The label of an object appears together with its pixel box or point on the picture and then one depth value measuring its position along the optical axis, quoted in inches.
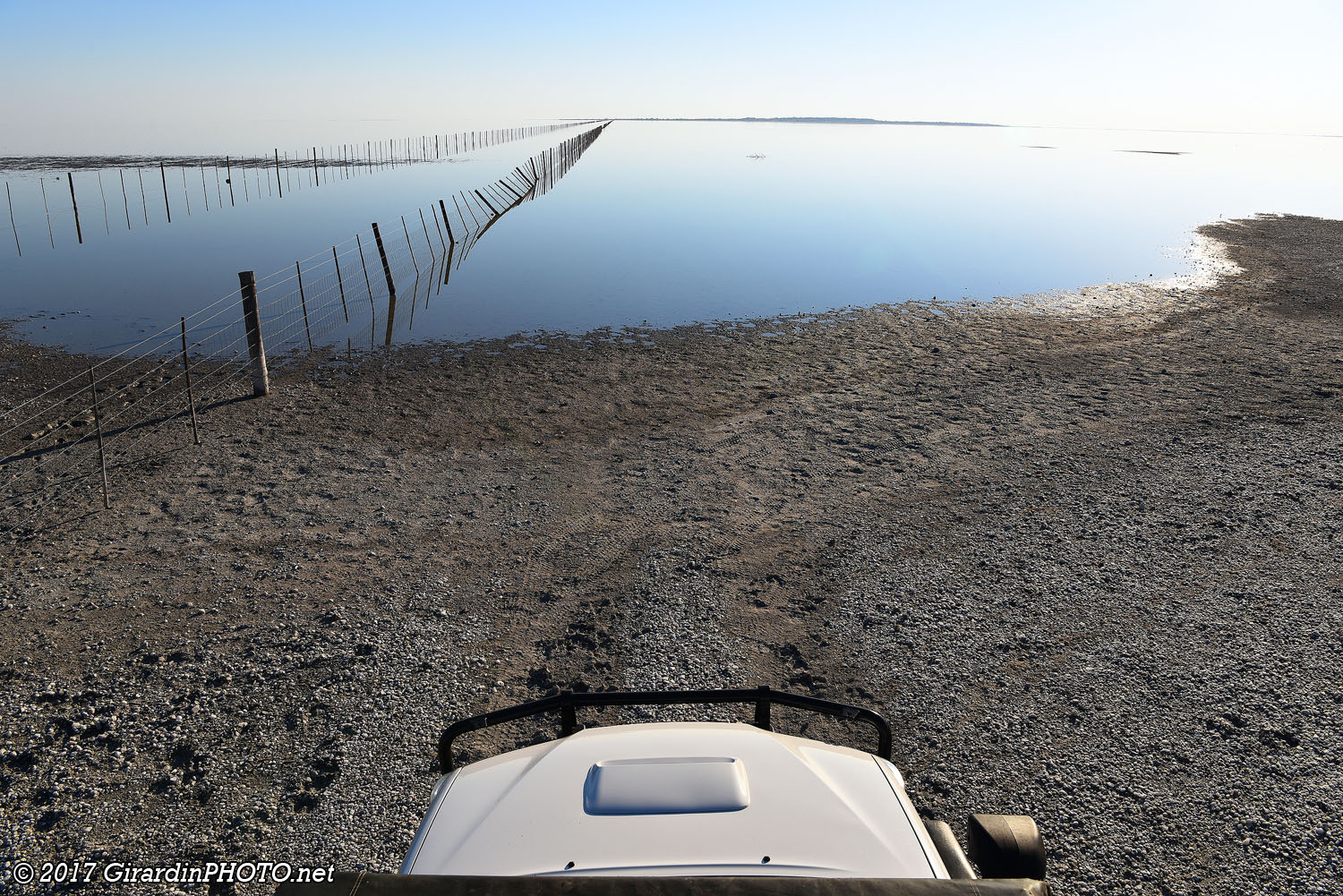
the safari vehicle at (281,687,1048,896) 89.5
